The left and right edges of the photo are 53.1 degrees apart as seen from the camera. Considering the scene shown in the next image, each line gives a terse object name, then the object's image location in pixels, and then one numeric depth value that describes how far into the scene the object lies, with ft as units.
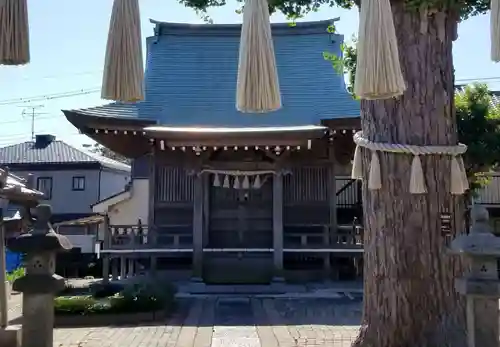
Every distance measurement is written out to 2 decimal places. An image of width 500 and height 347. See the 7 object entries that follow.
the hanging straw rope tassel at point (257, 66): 9.12
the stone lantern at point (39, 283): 13.48
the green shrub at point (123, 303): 24.21
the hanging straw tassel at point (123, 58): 9.06
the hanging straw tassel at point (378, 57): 8.99
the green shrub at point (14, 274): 36.29
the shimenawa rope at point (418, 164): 11.47
